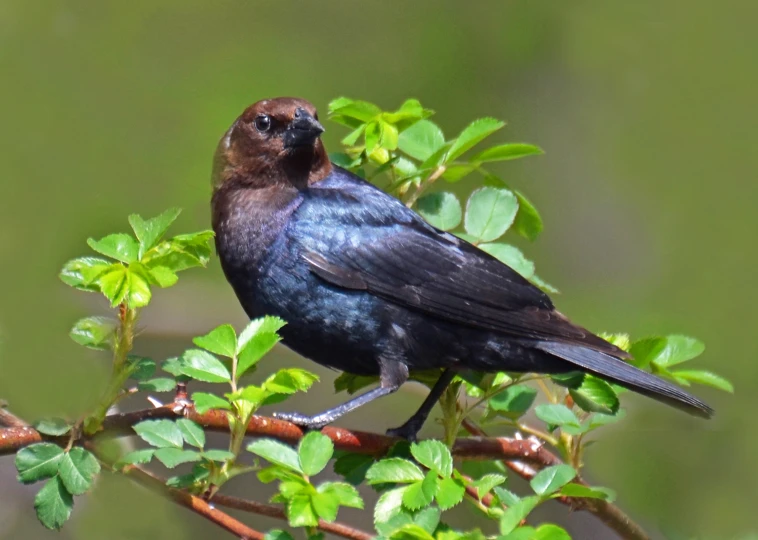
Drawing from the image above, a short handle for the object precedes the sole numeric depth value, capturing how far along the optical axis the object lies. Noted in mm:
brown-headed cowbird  6629
